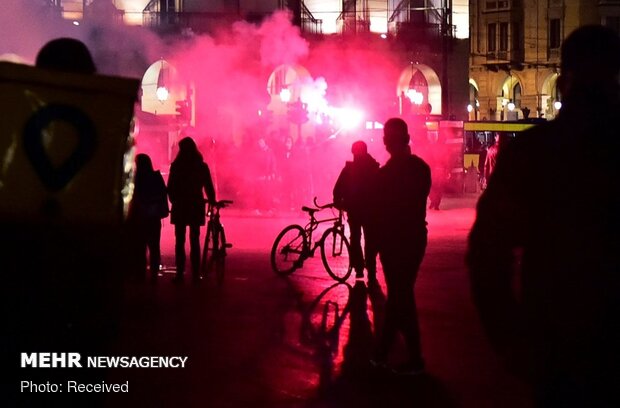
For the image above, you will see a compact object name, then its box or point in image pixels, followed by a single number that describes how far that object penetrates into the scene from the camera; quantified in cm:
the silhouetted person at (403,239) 733
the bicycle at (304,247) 1342
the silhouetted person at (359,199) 1220
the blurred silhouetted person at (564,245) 268
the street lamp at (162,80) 3750
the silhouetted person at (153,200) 1148
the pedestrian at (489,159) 3314
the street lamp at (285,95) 3478
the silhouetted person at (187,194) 1216
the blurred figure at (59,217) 308
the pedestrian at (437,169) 2619
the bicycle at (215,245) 1273
